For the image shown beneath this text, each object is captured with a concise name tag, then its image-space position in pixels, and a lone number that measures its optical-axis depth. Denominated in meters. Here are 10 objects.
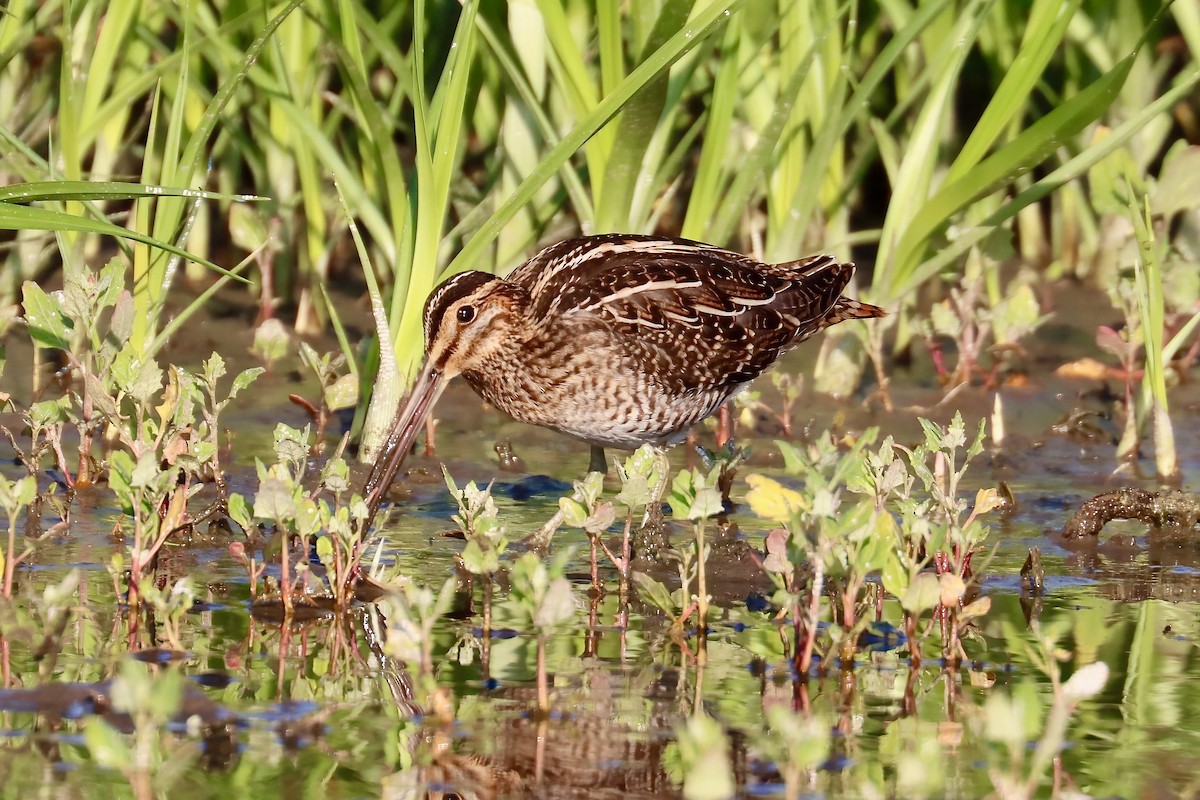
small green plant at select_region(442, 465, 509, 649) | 8.43
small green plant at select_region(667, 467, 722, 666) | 8.54
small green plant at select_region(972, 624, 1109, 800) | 5.74
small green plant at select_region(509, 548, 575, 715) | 7.35
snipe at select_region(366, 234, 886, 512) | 11.44
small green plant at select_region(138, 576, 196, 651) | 8.06
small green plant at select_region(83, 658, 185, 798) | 5.71
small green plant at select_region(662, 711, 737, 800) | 5.30
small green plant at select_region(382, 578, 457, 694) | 7.14
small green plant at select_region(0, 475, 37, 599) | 8.46
